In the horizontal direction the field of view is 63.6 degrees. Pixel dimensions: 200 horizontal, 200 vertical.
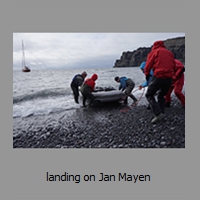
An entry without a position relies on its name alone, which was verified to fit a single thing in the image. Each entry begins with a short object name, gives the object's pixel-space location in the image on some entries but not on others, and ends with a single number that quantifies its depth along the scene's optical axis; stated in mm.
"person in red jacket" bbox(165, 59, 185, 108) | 6410
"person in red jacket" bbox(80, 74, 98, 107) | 8688
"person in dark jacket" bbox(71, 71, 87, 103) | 9594
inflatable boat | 8867
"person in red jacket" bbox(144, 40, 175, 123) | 4984
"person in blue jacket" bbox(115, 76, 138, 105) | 9195
